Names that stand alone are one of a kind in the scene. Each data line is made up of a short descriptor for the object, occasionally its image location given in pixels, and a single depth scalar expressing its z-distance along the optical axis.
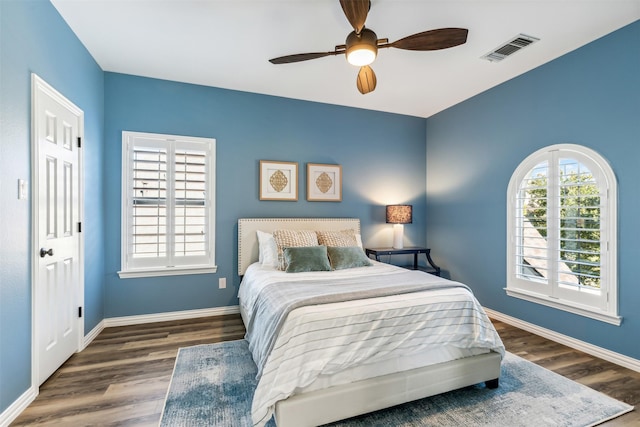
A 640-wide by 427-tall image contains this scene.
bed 1.69
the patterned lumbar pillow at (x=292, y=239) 3.44
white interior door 2.12
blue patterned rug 1.85
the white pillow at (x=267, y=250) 3.46
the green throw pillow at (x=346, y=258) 3.31
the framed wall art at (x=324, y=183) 4.21
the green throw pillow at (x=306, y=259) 3.10
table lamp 4.41
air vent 2.71
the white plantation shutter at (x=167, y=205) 3.46
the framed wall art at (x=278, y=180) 3.98
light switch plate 1.94
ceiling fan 2.04
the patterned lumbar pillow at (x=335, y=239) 3.66
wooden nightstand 4.20
